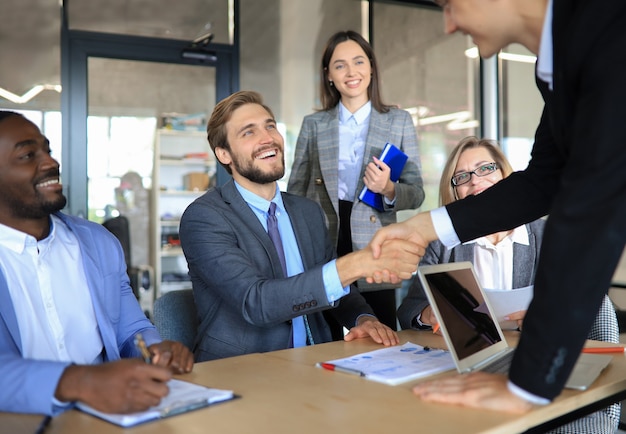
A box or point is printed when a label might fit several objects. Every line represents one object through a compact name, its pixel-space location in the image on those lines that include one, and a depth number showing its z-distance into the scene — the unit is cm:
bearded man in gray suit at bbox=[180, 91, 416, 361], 204
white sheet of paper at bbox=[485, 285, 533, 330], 208
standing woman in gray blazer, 336
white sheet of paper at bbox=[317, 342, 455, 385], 158
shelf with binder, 644
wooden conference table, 120
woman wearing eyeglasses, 228
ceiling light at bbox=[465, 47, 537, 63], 660
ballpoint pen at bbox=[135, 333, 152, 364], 146
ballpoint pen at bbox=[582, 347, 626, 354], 190
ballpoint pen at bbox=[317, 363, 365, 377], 161
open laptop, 156
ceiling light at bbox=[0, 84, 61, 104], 507
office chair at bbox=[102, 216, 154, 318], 491
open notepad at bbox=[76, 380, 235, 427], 124
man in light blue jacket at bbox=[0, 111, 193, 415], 173
